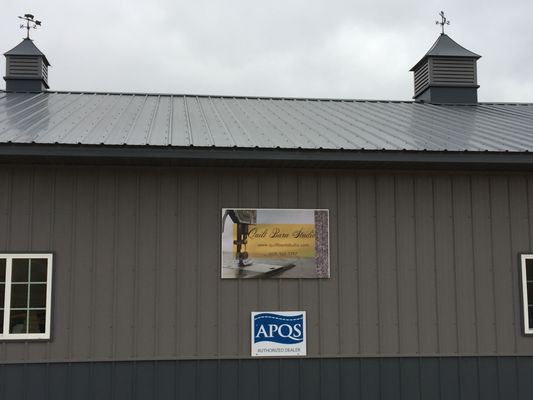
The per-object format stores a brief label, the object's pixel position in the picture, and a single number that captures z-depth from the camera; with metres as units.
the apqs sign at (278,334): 7.73
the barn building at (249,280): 7.48
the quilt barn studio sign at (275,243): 7.80
